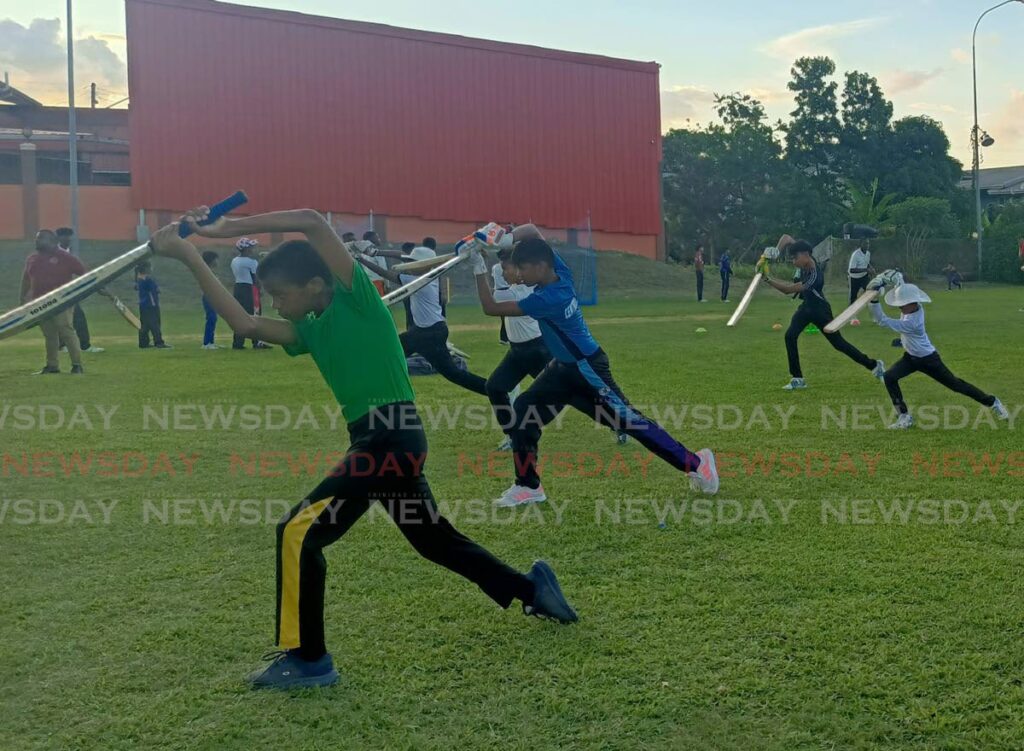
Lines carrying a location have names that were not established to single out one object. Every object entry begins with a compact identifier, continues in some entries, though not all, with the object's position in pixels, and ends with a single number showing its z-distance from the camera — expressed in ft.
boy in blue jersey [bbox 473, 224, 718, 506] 20.63
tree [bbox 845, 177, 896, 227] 182.66
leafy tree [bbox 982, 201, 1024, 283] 160.25
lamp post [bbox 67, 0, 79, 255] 101.91
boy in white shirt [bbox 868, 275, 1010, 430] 30.55
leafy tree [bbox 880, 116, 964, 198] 198.29
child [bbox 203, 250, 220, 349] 59.62
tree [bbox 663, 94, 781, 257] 201.05
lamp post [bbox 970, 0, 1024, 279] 158.41
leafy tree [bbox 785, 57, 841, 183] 206.90
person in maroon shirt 46.11
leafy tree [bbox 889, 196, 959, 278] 174.60
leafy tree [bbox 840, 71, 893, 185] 201.26
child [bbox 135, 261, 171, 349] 60.29
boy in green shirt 12.75
